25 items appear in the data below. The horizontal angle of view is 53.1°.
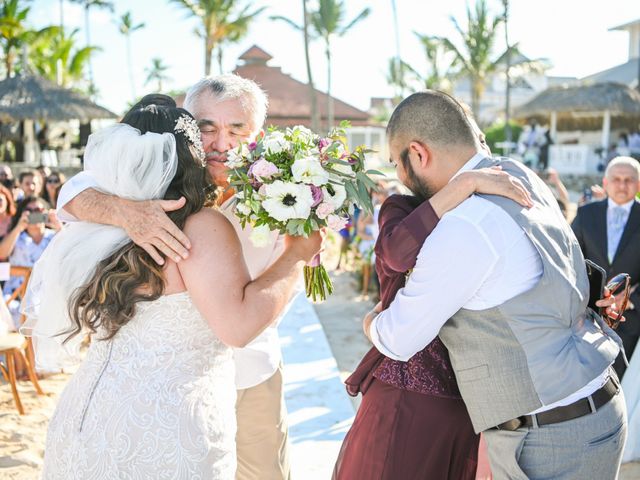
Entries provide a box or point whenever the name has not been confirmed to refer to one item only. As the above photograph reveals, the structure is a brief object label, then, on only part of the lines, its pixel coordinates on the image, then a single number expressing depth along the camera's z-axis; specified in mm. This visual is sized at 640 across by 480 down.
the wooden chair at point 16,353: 5672
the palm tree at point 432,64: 42928
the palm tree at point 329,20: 32594
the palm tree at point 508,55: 28561
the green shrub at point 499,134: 43094
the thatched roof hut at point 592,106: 28875
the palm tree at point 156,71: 79375
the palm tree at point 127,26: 61406
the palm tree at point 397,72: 45281
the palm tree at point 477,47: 39188
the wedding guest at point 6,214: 7078
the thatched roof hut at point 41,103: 26391
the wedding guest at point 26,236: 6848
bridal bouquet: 2484
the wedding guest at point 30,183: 9258
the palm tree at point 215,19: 34219
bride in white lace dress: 2127
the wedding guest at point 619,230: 5262
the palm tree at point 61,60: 37375
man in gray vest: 2080
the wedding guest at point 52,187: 9883
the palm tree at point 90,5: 50938
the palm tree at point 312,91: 24969
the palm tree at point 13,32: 32344
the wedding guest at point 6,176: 9227
